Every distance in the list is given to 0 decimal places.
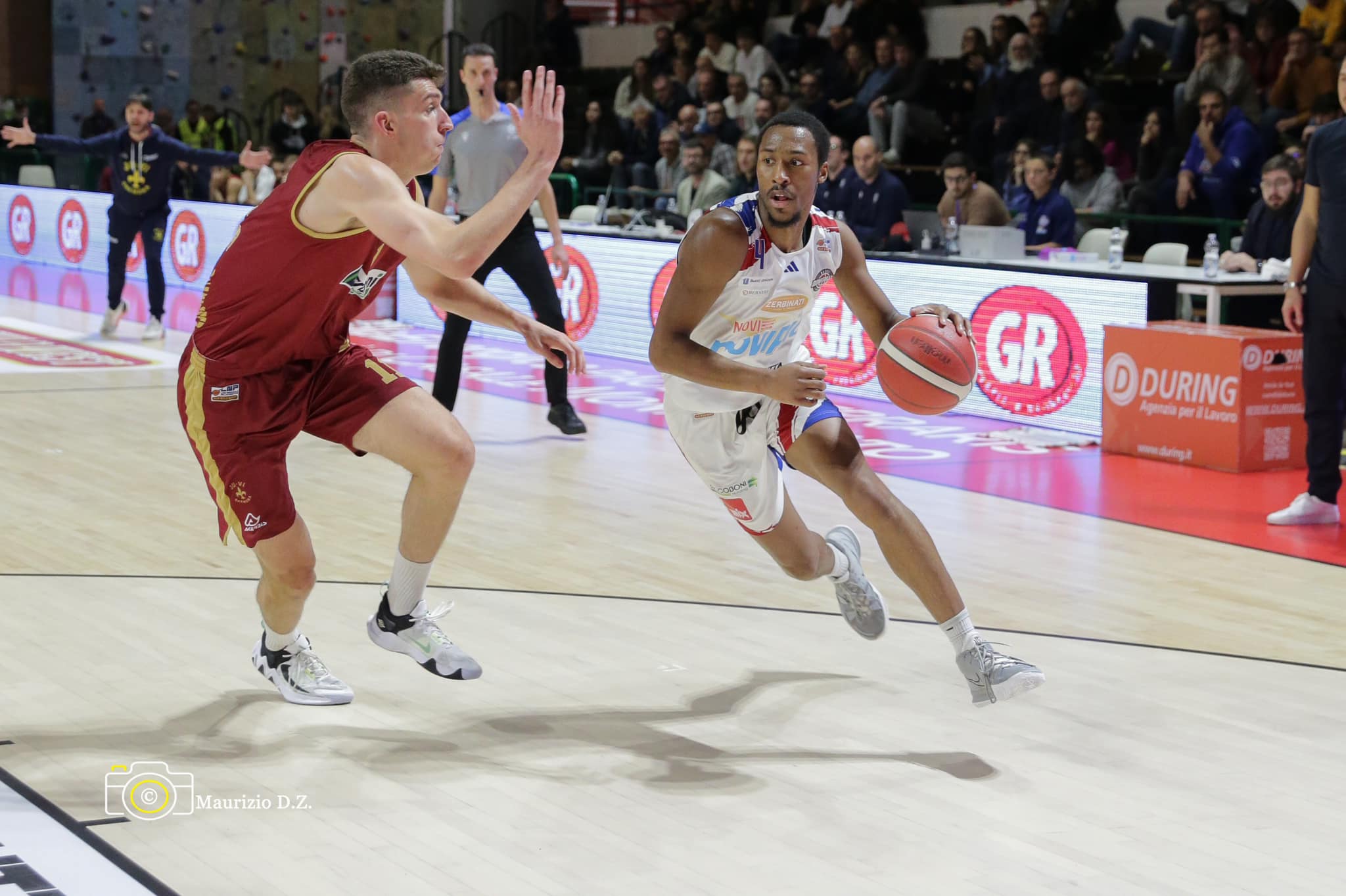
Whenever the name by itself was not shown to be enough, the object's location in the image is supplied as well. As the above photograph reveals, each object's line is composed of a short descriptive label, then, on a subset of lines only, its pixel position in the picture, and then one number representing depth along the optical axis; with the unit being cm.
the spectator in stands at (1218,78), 1290
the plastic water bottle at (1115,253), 927
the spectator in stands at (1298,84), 1249
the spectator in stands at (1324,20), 1284
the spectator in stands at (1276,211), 968
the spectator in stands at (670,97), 1703
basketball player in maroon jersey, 402
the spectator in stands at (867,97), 1559
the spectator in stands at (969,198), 1125
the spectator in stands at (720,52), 1742
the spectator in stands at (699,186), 1301
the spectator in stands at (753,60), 1683
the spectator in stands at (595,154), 1742
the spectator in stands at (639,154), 1597
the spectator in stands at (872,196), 1175
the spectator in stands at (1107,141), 1312
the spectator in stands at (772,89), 1566
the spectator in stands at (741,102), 1598
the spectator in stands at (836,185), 1197
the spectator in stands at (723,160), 1448
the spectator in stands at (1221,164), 1203
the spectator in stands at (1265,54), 1323
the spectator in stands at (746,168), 1279
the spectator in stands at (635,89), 1798
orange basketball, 441
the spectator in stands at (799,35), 1697
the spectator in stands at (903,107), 1513
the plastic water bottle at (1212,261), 887
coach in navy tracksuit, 1229
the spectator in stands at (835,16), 1673
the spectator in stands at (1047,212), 1125
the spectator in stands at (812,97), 1560
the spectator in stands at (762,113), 1526
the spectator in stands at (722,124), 1545
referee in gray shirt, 856
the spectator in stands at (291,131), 2102
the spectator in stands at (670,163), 1488
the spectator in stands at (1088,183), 1252
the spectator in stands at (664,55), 1830
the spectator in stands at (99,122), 2258
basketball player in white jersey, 425
